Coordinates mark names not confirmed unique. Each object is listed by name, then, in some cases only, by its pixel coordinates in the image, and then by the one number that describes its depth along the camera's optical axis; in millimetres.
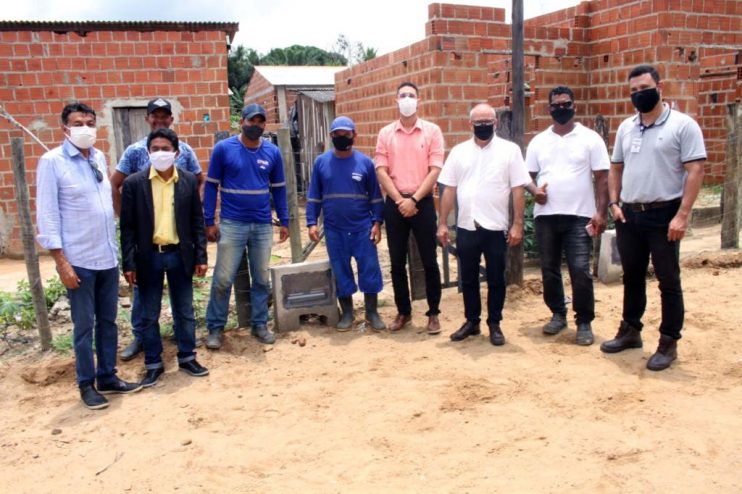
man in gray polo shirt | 4207
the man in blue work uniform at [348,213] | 5453
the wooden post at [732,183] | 7438
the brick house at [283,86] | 18516
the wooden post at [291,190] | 5887
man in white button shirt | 5000
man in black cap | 4816
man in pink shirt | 5355
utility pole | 6301
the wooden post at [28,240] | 5031
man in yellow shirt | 4434
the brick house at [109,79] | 9797
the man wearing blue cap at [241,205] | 5164
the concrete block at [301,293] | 5711
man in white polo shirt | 4961
